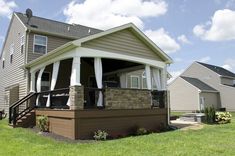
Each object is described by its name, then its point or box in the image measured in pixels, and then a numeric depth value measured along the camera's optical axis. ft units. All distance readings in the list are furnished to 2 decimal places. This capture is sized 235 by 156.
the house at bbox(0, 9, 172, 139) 26.17
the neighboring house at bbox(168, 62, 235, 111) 87.54
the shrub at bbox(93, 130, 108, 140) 25.03
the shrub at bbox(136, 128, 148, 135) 28.66
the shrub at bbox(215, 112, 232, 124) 40.48
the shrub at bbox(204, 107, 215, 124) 40.85
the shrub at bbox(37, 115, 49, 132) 28.73
